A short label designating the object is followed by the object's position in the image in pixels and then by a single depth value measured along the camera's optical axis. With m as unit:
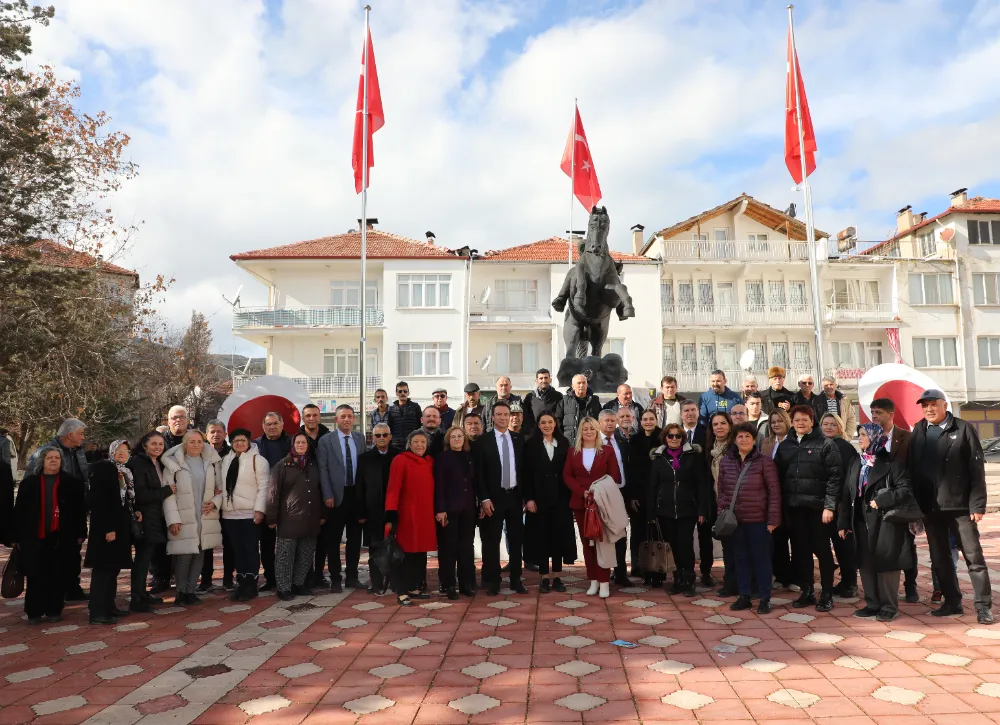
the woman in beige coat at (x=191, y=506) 6.53
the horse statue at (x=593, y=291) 9.99
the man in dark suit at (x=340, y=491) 7.07
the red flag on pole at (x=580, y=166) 18.36
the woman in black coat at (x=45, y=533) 6.15
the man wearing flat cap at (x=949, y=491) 5.57
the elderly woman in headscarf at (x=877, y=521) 5.52
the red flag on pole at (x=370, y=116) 16.88
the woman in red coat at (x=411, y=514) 6.54
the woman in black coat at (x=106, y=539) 6.08
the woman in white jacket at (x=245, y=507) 6.80
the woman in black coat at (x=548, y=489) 6.98
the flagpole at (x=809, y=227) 18.19
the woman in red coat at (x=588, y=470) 6.63
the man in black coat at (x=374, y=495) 6.92
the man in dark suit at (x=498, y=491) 6.82
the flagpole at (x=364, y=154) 16.58
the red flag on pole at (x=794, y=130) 18.20
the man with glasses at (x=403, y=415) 9.17
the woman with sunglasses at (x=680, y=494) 6.59
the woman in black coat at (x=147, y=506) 6.38
